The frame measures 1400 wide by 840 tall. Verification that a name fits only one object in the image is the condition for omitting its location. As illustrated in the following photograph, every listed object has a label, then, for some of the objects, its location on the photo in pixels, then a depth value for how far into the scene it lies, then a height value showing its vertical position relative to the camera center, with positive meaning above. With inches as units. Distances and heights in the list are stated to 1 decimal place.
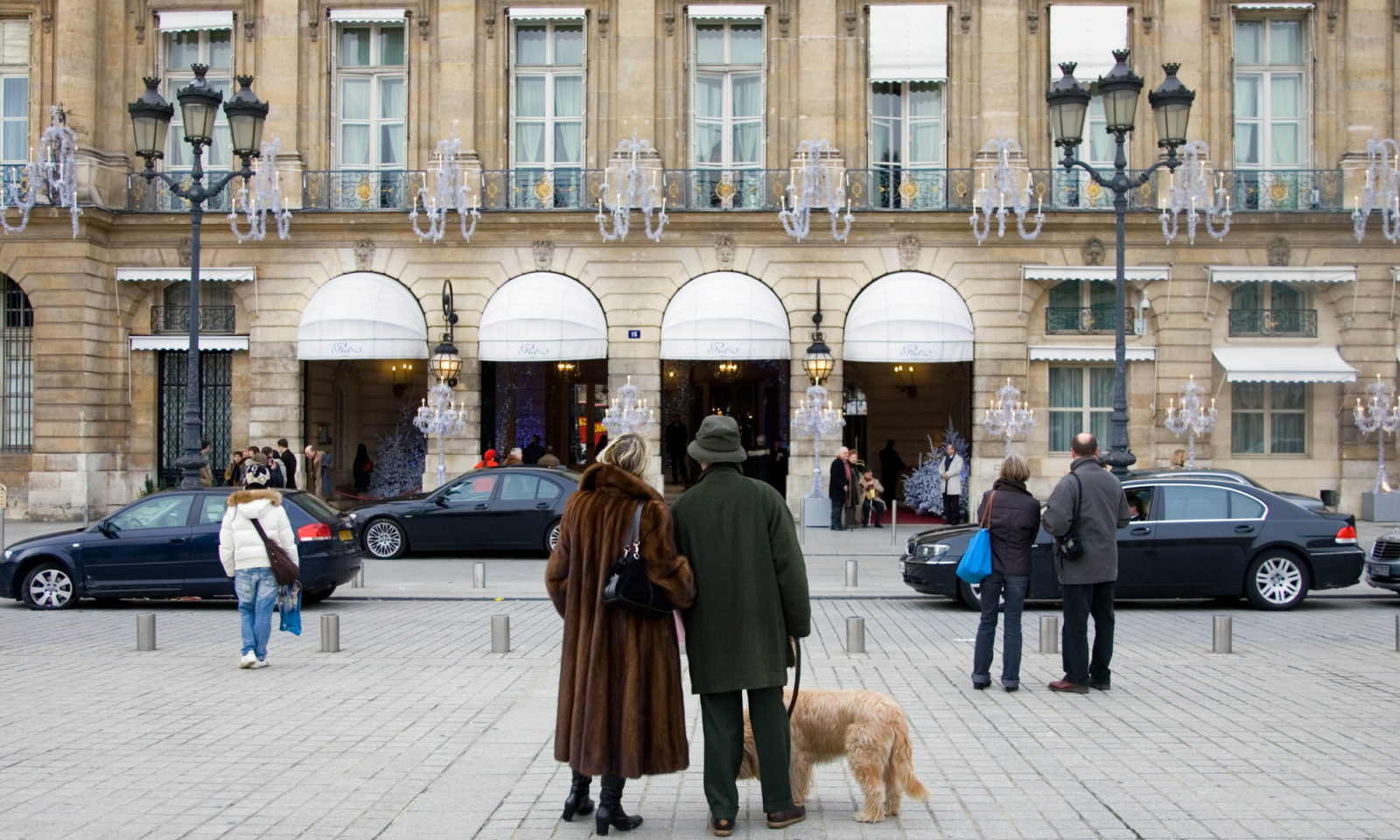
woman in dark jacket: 394.9 -41.6
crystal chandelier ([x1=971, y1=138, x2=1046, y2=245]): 1082.7 +178.1
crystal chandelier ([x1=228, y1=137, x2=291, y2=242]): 1096.2 +174.0
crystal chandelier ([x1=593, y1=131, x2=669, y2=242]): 1092.5 +178.5
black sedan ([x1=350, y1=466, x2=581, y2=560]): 850.8 -64.4
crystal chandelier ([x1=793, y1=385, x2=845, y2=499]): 1061.8 -2.3
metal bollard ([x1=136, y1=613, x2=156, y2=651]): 482.6 -79.1
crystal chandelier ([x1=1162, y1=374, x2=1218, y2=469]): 1079.0 +3.4
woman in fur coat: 238.5 -42.4
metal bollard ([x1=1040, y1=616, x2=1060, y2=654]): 477.1 -77.2
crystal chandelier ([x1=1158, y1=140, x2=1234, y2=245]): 1083.9 +179.9
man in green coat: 241.1 -35.6
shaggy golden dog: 253.3 -62.5
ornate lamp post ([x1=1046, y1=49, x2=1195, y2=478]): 695.1 +157.4
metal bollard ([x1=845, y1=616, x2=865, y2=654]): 472.7 -77.4
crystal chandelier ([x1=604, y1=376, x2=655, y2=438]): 1064.8 +0.2
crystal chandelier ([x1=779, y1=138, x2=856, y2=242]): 1084.5 +181.3
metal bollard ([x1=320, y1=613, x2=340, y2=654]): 479.5 -78.9
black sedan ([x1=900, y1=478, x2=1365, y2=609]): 606.2 -59.0
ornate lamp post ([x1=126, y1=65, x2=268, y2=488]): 721.6 +152.7
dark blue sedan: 613.9 -66.1
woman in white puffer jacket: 447.5 -49.7
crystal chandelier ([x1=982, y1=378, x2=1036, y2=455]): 1087.6 +0.9
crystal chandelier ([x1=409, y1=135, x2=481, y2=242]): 1094.4 +176.0
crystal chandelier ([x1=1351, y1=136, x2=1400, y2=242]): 1082.1 +182.6
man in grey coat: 392.8 -42.4
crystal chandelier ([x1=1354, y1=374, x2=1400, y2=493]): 1081.4 +3.9
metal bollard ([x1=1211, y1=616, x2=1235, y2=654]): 471.8 -76.4
